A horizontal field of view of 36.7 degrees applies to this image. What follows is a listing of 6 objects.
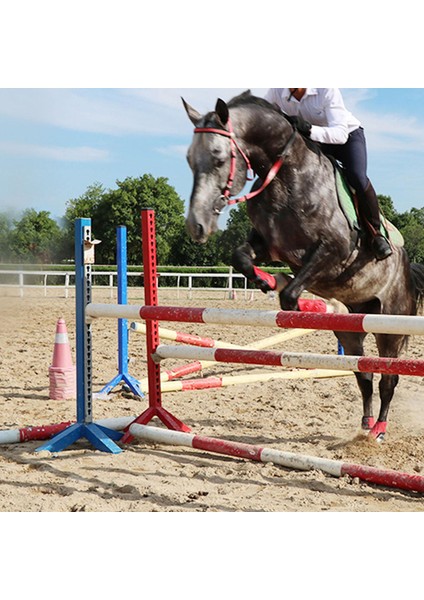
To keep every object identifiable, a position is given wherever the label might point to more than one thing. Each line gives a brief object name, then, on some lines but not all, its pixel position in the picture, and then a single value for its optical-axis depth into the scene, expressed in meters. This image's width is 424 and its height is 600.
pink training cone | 5.19
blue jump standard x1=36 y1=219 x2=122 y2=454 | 3.77
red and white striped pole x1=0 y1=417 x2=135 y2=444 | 3.84
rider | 3.65
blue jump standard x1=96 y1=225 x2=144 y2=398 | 5.26
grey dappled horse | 3.10
